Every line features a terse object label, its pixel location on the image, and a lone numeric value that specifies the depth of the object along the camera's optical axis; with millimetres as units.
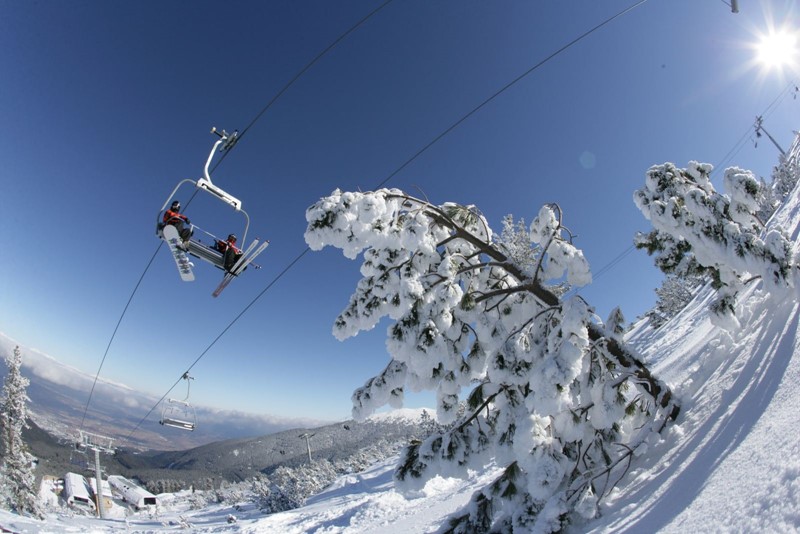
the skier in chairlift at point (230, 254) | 11234
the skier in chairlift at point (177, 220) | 9859
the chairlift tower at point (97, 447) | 39219
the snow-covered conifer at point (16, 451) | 34125
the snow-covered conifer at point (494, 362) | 4676
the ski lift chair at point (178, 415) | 21234
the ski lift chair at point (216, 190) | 7916
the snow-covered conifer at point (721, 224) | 4809
